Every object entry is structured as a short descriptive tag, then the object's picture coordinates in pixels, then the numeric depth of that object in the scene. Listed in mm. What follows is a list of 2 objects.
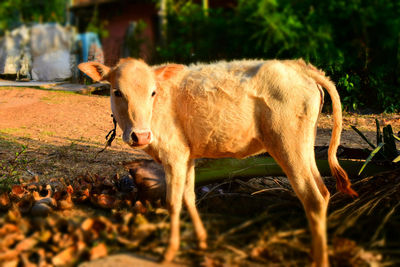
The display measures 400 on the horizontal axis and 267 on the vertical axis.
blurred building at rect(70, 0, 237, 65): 12639
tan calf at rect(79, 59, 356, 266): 2686
